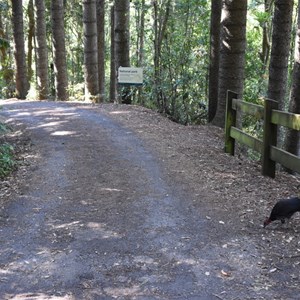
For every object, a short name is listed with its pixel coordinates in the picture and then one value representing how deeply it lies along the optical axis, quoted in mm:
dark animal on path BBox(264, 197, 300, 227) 4965
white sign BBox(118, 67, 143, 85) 14883
